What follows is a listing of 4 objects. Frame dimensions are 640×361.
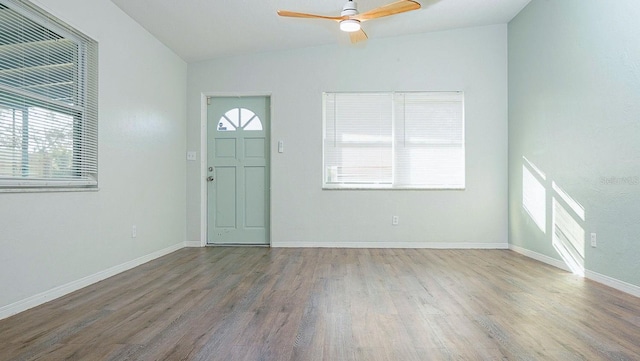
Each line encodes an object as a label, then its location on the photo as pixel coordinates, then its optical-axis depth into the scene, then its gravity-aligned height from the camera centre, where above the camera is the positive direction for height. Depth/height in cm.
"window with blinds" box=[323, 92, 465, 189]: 525 +56
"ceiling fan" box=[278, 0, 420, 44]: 324 +141
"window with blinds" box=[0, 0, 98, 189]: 257 +59
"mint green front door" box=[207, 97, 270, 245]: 538 +16
